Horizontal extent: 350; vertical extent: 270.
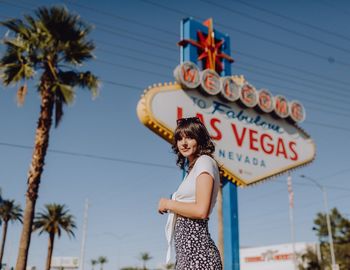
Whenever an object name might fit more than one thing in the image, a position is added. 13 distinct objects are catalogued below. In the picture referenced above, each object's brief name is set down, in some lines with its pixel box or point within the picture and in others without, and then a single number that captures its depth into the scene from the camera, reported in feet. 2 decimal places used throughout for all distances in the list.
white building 167.32
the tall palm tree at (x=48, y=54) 45.83
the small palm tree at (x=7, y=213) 159.63
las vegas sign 39.45
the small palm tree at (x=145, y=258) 343.67
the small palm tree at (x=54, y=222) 136.36
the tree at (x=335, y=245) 146.72
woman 7.52
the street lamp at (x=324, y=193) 103.35
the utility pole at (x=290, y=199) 111.04
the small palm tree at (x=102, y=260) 362.94
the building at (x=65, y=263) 345.10
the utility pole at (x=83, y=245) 137.94
